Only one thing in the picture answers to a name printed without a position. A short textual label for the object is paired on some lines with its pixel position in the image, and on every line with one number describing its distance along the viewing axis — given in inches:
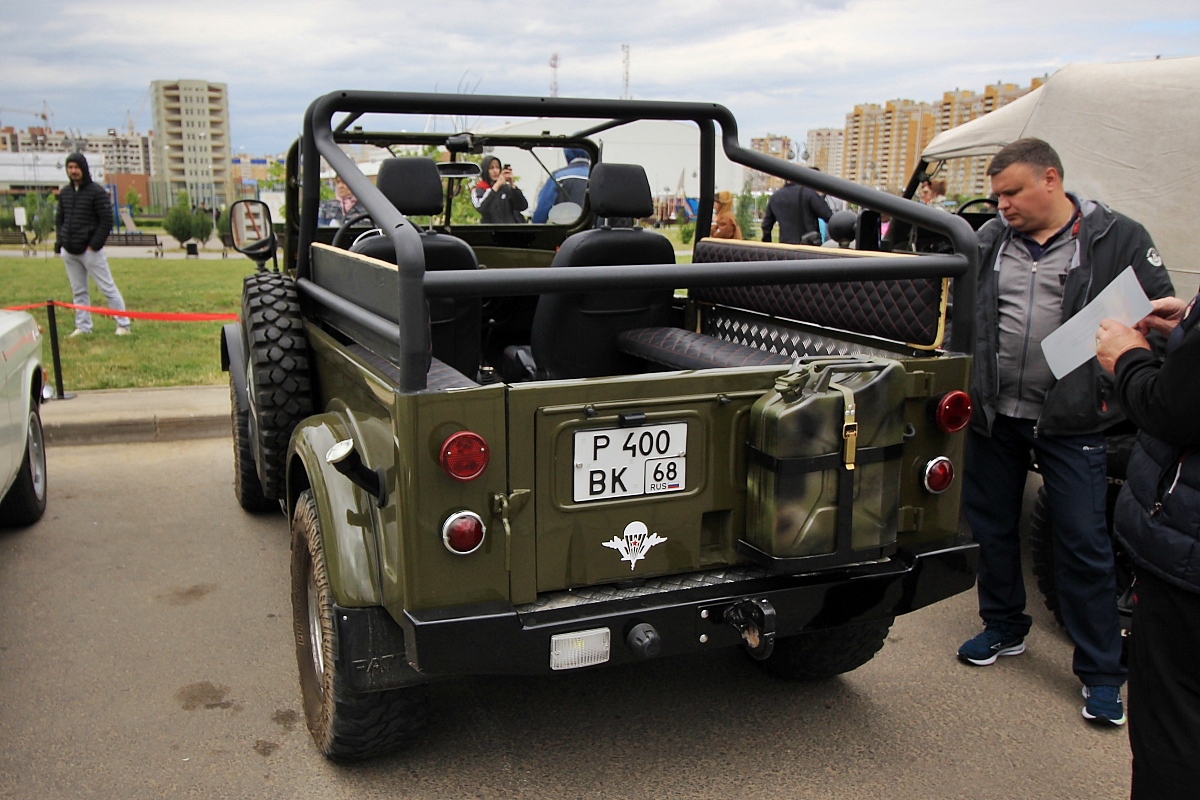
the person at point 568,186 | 244.2
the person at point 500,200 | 243.4
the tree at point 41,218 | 1237.8
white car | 171.8
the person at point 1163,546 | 80.7
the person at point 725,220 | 357.1
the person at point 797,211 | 387.9
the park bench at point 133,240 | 1374.3
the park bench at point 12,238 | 1313.5
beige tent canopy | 243.0
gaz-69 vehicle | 96.2
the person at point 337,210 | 221.0
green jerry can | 100.8
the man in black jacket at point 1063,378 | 133.6
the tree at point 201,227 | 1444.4
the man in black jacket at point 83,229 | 402.0
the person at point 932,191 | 370.9
